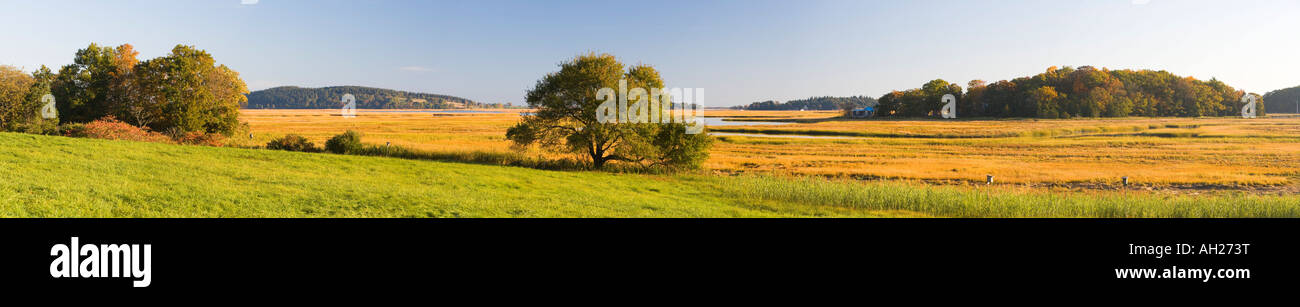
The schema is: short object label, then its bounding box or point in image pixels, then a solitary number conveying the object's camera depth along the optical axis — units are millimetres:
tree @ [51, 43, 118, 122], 36906
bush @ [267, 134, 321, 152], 35062
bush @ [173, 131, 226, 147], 34675
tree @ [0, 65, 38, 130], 34562
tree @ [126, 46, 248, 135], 36031
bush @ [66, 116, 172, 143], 30984
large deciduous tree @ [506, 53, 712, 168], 30688
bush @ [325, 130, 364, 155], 34812
